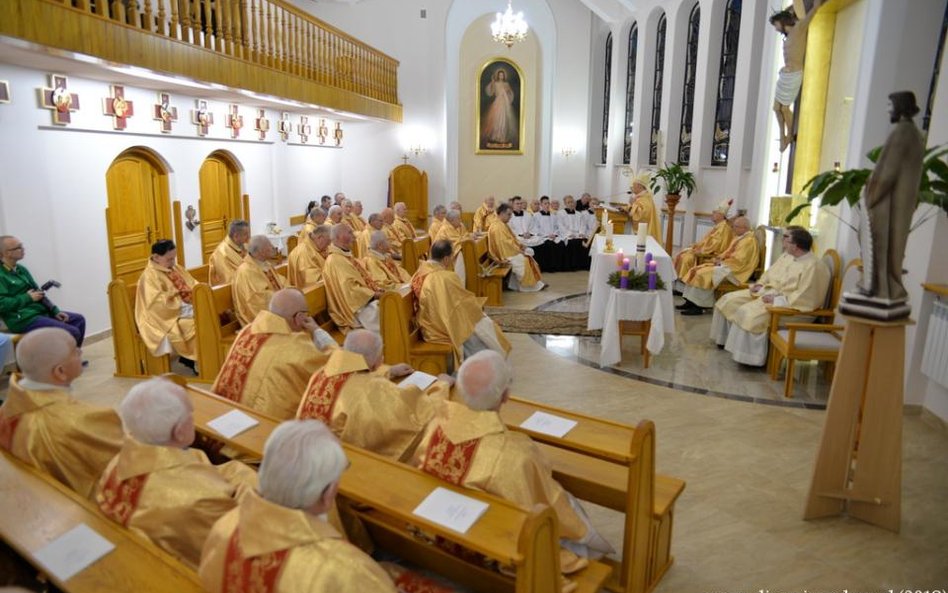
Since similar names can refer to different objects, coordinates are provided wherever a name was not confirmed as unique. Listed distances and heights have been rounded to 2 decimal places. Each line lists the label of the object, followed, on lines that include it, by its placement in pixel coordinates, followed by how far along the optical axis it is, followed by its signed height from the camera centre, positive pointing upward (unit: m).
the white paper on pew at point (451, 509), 2.25 -1.19
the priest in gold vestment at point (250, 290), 6.03 -1.06
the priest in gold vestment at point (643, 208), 12.35 -0.50
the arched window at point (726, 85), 11.28 +1.75
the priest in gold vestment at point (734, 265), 8.66 -1.10
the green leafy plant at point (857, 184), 3.61 +0.01
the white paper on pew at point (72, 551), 2.06 -1.25
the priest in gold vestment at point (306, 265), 7.57 -1.03
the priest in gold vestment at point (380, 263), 7.43 -1.00
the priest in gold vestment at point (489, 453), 2.47 -1.07
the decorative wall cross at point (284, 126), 12.33 +0.96
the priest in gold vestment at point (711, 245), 9.53 -0.93
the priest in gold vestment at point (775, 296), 6.25 -1.13
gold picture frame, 16.88 +1.88
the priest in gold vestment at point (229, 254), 7.02 -0.86
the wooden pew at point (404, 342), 5.72 -1.47
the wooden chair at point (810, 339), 5.72 -1.41
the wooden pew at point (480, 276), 9.38 -1.45
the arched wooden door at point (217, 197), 10.41 -0.36
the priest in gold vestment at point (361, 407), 3.17 -1.14
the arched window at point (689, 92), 12.67 +1.79
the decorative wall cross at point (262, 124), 11.41 +0.93
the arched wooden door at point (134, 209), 8.11 -0.45
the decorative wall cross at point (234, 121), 10.45 +0.88
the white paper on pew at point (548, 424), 3.04 -1.18
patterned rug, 8.15 -1.87
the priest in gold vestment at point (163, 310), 6.09 -1.29
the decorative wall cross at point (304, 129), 13.33 +1.00
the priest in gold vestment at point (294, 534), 1.73 -0.97
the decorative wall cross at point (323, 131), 14.36 +1.03
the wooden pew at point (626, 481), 2.75 -1.39
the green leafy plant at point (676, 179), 11.57 +0.06
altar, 7.40 -1.10
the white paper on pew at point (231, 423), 3.13 -1.23
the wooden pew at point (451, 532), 2.02 -1.20
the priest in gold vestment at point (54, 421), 2.68 -1.04
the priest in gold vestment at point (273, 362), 3.80 -1.10
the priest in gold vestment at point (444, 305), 5.92 -1.16
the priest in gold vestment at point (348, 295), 6.77 -1.24
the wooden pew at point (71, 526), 2.00 -1.23
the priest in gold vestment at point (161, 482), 2.22 -1.07
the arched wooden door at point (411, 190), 16.14 -0.29
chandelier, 12.87 +3.02
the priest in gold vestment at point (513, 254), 10.59 -1.22
